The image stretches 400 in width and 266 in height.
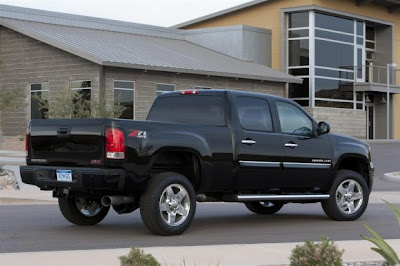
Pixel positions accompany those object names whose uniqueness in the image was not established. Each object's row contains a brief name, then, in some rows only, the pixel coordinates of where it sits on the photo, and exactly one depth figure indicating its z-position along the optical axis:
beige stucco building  49.20
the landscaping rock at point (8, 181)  20.96
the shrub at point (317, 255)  7.65
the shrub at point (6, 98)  36.72
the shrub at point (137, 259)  6.84
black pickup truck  11.64
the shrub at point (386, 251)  8.11
